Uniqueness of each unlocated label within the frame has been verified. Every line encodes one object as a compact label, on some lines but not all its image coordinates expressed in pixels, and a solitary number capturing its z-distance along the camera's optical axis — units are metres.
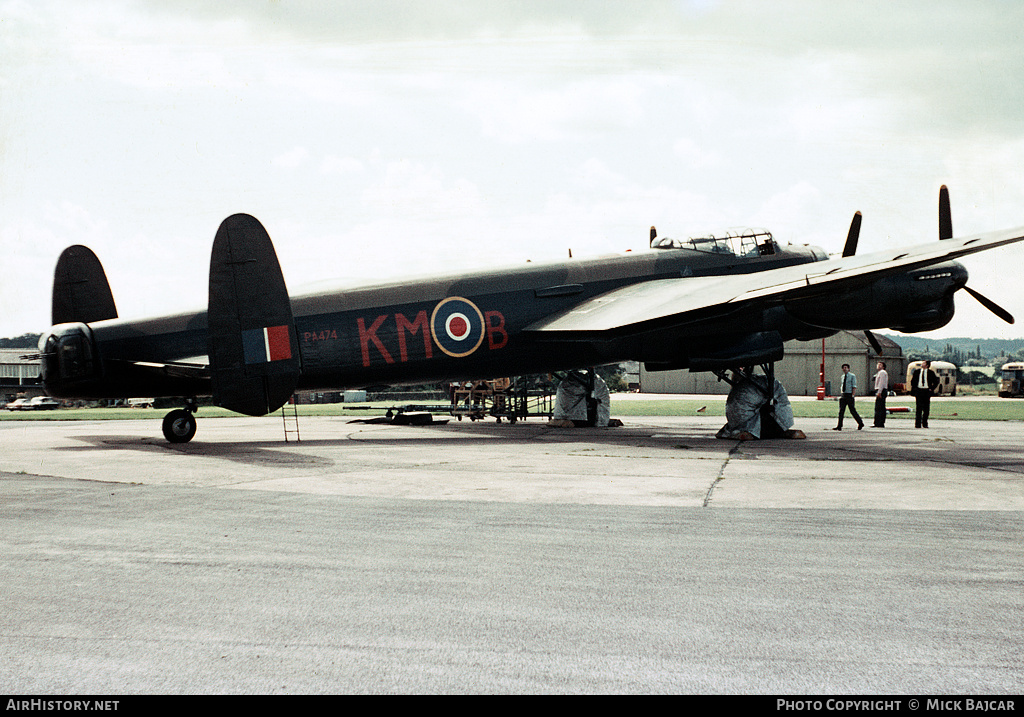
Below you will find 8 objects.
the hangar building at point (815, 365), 79.56
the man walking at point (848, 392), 27.66
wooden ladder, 25.64
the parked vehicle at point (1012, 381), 79.44
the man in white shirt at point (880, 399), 29.47
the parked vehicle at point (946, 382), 90.48
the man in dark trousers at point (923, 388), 28.64
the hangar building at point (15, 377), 98.62
